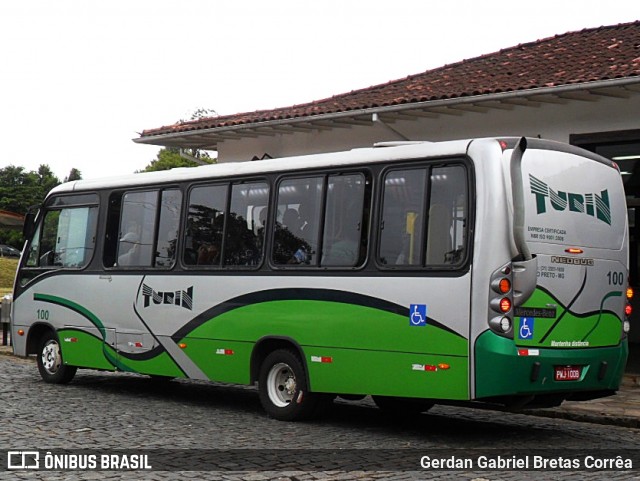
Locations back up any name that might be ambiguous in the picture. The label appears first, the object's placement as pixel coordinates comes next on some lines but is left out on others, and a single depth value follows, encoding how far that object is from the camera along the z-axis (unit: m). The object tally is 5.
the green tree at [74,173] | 102.97
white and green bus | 9.54
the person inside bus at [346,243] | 10.75
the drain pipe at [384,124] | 17.05
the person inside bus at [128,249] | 13.60
